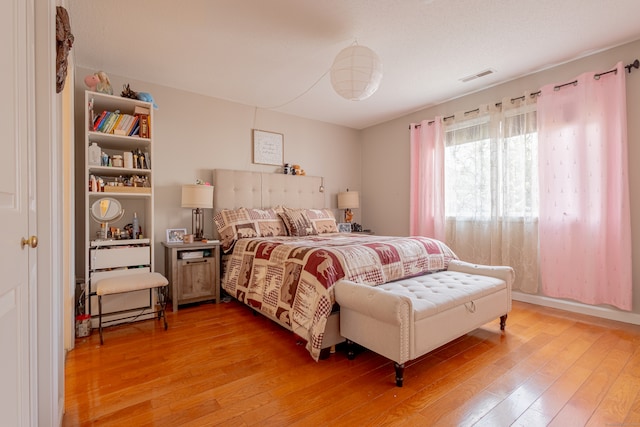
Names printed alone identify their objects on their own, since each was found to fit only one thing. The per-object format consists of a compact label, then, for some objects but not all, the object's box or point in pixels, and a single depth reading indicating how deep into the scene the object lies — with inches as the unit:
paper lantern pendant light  83.7
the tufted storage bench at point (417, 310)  66.7
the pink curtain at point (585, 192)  101.7
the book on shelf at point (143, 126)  112.4
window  124.8
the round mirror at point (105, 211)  106.4
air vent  123.0
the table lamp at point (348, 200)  184.2
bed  81.3
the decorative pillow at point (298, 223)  140.7
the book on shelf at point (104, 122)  105.6
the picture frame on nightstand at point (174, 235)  131.2
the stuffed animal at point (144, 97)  113.7
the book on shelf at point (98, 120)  104.9
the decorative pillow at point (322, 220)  151.5
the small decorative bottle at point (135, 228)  114.9
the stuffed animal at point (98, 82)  105.4
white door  28.5
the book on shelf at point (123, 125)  108.2
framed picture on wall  160.2
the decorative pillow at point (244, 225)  129.9
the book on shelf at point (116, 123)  107.2
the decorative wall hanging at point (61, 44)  52.0
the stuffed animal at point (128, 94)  111.3
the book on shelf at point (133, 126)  110.7
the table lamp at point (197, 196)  127.0
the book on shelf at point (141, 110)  112.3
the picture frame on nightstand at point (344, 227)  183.5
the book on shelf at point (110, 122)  106.5
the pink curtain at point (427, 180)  155.9
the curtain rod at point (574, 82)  100.8
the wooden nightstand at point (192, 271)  118.4
